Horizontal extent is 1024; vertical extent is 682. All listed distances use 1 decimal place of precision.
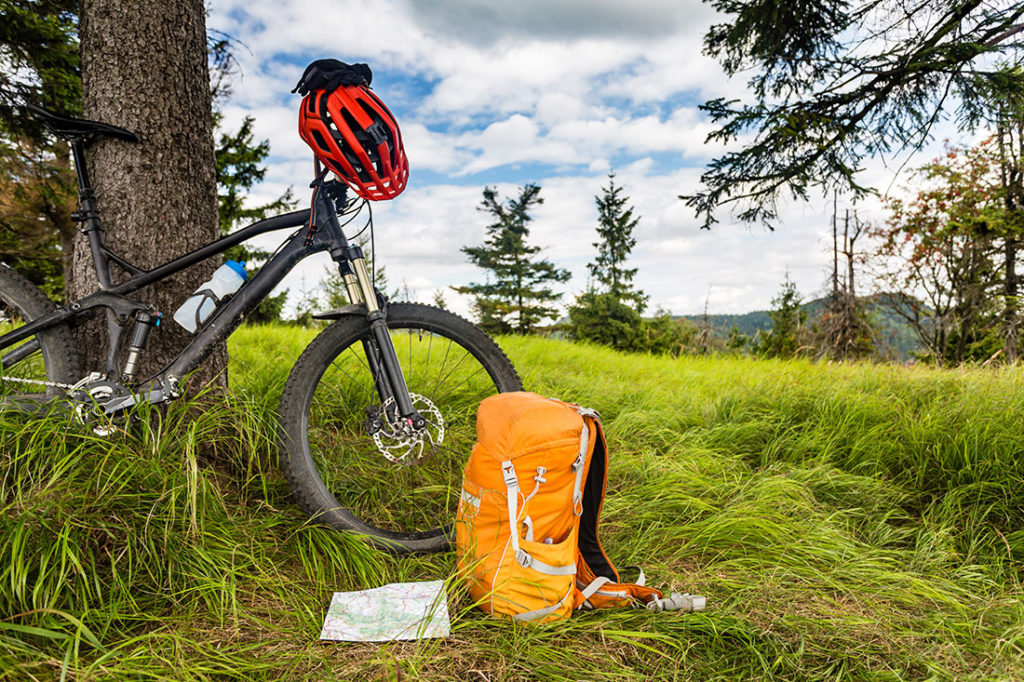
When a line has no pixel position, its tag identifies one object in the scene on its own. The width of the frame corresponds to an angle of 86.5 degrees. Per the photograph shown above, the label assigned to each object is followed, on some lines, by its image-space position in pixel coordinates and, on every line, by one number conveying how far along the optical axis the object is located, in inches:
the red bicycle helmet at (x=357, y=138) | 77.9
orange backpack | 64.8
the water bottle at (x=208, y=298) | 82.7
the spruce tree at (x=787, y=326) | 633.0
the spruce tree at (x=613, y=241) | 791.7
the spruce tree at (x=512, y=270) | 781.9
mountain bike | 79.4
